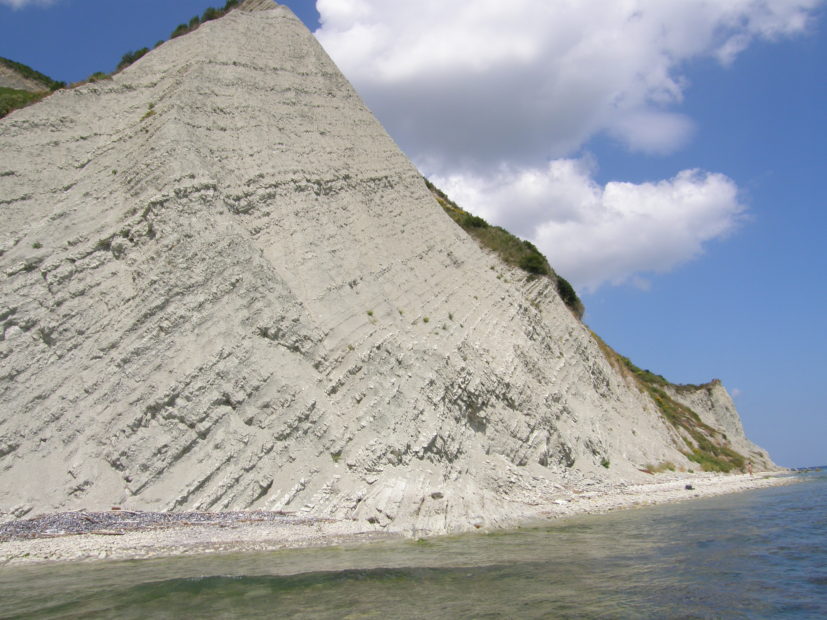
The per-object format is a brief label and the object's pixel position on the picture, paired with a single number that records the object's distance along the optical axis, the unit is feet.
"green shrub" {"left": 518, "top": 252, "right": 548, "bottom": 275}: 95.50
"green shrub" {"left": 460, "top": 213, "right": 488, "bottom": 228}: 100.48
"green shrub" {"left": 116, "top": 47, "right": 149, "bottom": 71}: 83.41
